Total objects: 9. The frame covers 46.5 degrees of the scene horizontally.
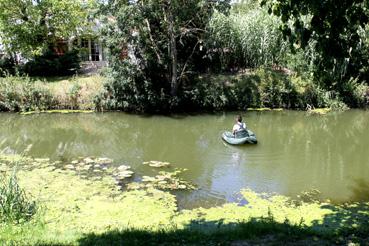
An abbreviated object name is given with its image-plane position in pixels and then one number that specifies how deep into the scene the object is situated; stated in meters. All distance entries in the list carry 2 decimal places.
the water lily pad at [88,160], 14.71
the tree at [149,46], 22.41
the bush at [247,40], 25.36
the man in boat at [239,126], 16.61
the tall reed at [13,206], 7.76
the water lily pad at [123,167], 13.76
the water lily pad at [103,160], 14.77
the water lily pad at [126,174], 13.12
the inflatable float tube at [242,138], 16.41
